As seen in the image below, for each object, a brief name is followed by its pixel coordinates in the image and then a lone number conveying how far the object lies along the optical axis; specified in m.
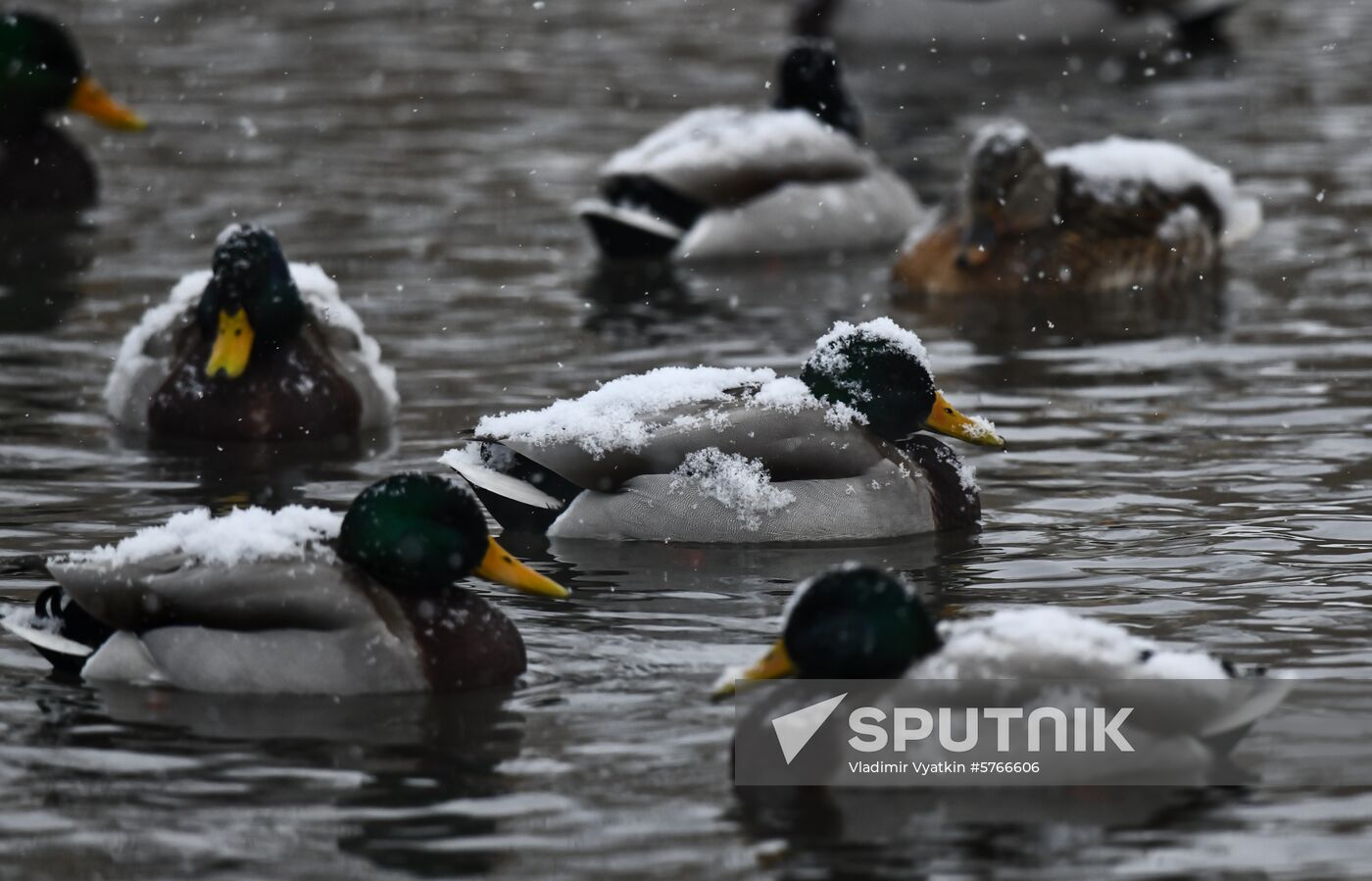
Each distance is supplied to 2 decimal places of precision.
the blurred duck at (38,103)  15.38
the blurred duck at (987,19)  20.97
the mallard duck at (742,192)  13.73
